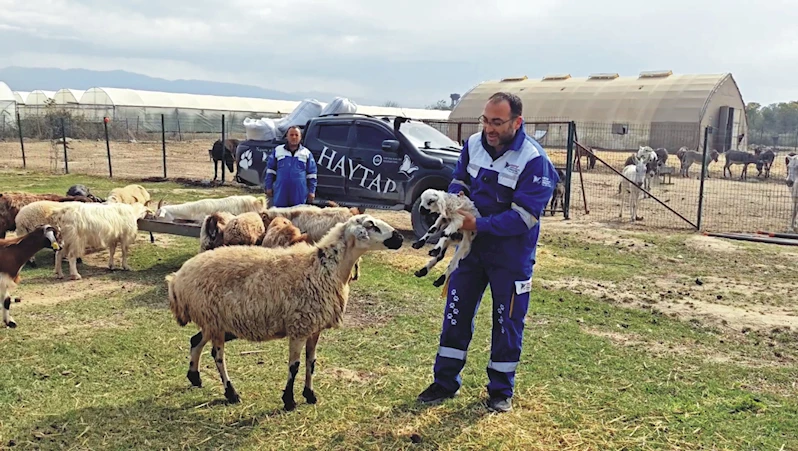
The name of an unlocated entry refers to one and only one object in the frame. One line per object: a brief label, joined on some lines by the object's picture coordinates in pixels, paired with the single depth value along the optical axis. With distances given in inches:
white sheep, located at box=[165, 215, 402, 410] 182.7
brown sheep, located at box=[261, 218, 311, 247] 289.7
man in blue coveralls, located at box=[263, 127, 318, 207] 359.3
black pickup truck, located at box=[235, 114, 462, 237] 453.4
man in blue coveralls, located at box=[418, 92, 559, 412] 171.2
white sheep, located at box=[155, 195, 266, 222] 382.0
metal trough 351.3
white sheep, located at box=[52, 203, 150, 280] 337.1
